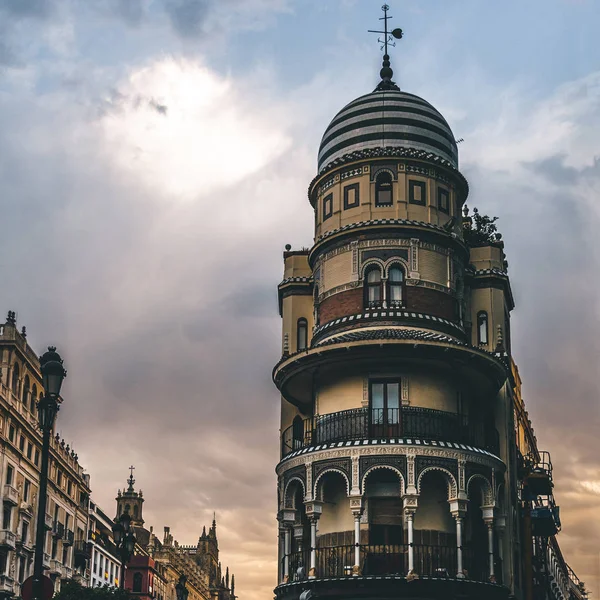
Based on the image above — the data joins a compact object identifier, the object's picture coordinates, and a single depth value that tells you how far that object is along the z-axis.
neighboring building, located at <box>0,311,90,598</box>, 69.44
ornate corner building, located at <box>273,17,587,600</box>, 40.75
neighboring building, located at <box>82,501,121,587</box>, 95.44
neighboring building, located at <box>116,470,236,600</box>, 128.62
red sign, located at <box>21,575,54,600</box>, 23.77
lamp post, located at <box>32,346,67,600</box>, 23.66
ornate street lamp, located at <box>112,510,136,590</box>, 37.22
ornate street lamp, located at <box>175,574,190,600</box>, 47.37
